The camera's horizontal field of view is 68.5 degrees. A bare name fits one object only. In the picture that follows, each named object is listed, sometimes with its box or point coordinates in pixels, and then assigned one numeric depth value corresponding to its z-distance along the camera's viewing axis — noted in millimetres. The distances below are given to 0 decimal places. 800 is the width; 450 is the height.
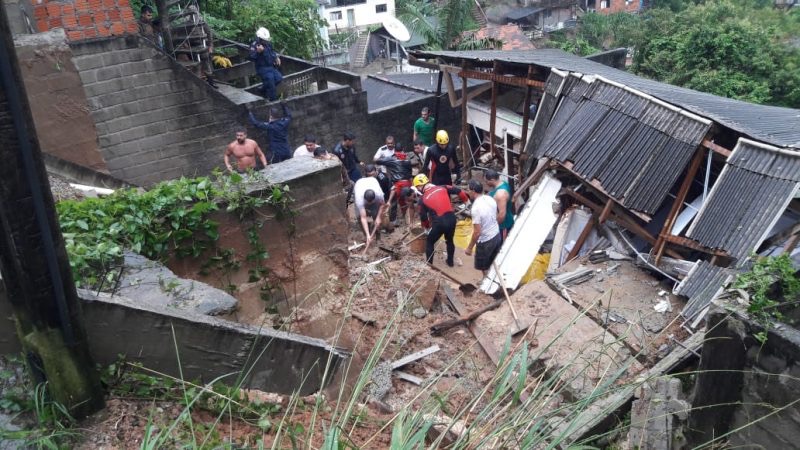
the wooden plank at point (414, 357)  5301
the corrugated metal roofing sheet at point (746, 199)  5559
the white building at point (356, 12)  39562
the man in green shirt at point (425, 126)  11625
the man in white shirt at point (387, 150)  9783
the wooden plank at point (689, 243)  5989
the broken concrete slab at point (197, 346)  2902
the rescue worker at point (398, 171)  9375
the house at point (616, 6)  40656
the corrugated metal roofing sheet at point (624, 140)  6516
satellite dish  16984
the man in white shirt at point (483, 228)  7082
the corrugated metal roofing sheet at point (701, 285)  5414
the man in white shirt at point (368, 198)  7867
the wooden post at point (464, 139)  11705
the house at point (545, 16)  39875
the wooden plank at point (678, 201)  6374
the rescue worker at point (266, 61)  10156
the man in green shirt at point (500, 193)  7340
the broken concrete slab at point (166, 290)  3428
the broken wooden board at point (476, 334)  5555
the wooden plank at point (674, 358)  4031
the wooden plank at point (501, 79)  9519
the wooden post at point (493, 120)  10570
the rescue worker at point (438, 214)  7137
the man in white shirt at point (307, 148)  8562
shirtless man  8330
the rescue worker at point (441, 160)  9094
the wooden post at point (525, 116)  9742
